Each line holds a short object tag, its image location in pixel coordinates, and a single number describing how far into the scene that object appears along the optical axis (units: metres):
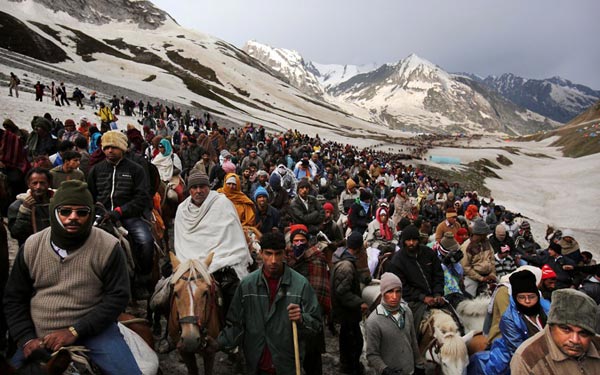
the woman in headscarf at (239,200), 7.27
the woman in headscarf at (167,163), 10.58
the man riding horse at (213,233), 5.37
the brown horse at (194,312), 4.16
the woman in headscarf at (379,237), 8.04
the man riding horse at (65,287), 3.23
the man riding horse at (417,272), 5.80
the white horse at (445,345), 4.95
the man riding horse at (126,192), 5.68
